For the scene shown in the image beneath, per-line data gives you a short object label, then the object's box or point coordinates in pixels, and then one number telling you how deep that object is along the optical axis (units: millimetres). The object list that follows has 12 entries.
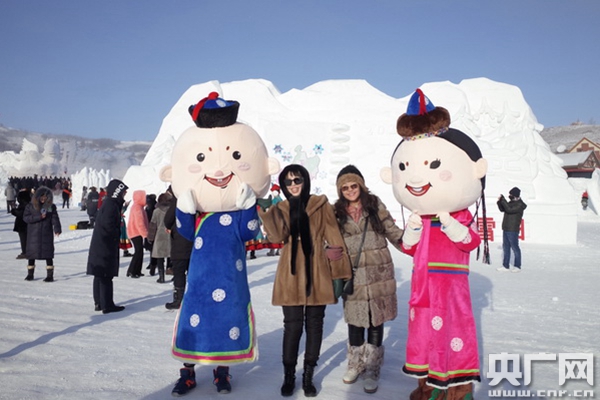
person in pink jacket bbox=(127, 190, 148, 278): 7738
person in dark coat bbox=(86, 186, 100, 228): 14047
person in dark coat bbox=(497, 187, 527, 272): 8586
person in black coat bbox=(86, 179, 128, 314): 5367
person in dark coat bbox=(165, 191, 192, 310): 5367
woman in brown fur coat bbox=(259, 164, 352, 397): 3084
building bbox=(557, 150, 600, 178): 34875
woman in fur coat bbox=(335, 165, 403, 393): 3283
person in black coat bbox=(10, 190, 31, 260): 8961
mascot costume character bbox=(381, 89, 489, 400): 2850
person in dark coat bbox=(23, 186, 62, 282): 6992
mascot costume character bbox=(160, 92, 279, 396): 3111
